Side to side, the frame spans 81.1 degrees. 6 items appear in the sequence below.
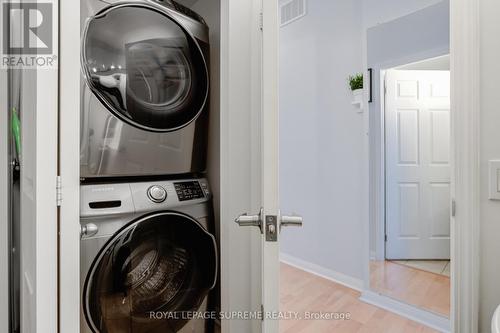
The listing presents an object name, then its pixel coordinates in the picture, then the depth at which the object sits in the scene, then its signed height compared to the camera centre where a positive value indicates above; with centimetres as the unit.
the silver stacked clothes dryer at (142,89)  102 +30
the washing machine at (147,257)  103 -36
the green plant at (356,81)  255 +74
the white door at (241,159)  122 +3
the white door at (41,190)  84 -7
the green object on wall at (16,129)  95 +12
